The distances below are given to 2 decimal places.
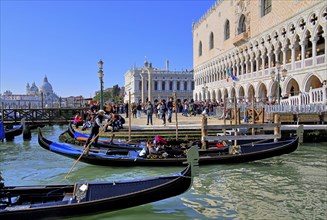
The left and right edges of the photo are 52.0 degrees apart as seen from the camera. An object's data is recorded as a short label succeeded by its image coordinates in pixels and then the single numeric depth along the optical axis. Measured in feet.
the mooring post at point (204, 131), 31.62
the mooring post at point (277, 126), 33.87
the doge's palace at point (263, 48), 63.62
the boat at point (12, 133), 55.26
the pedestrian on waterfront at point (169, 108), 56.03
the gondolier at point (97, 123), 31.32
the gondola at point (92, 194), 14.93
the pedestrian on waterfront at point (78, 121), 58.30
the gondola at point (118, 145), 32.83
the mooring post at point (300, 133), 29.60
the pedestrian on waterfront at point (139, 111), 67.65
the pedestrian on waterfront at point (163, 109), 48.96
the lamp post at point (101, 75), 47.42
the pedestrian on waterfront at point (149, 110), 48.85
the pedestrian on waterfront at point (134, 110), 77.51
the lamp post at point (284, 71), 56.22
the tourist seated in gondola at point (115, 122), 43.77
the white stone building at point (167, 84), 211.41
